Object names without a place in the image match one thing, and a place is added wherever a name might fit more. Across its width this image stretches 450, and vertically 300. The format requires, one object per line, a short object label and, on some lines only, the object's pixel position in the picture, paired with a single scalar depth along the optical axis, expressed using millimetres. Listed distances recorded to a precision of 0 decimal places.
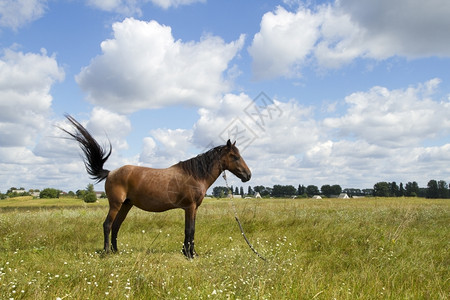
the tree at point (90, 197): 62719
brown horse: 7371
